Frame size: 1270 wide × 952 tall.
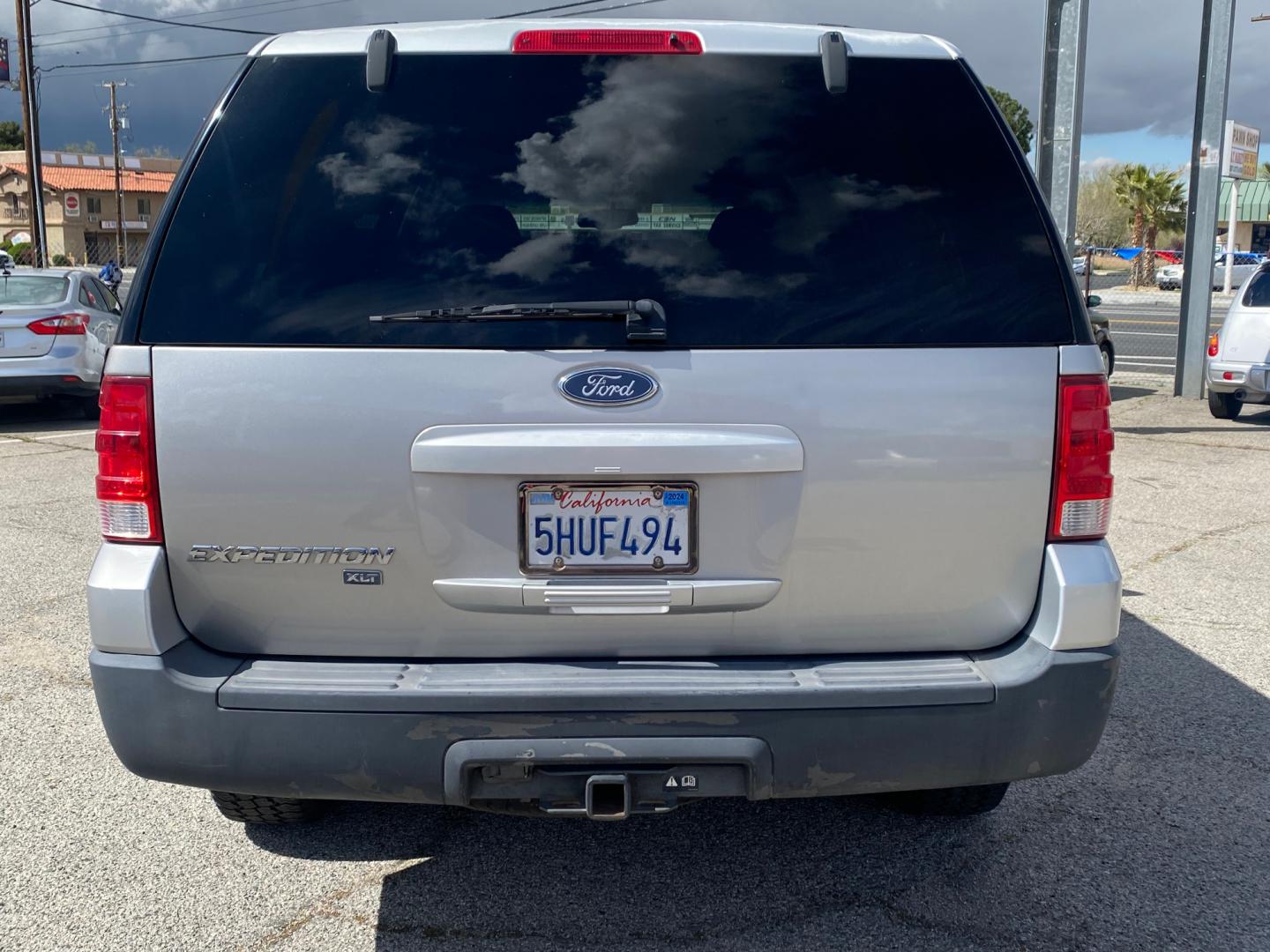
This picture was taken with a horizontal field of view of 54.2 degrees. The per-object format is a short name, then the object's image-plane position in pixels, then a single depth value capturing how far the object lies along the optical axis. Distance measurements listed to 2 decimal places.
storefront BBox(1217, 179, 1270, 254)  70.19
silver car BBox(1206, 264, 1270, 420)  11.42
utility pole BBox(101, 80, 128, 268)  71.31
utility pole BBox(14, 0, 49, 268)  31.17
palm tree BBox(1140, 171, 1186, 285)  52.31
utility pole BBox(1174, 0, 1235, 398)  13.62
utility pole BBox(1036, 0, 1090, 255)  10.68
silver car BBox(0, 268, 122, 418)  11.77
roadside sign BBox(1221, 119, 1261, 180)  14.22
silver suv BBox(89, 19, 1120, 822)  2.49
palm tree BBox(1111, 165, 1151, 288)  52.81
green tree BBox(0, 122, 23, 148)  106.81
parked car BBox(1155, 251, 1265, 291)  45.97
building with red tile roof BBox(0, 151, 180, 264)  82.38
